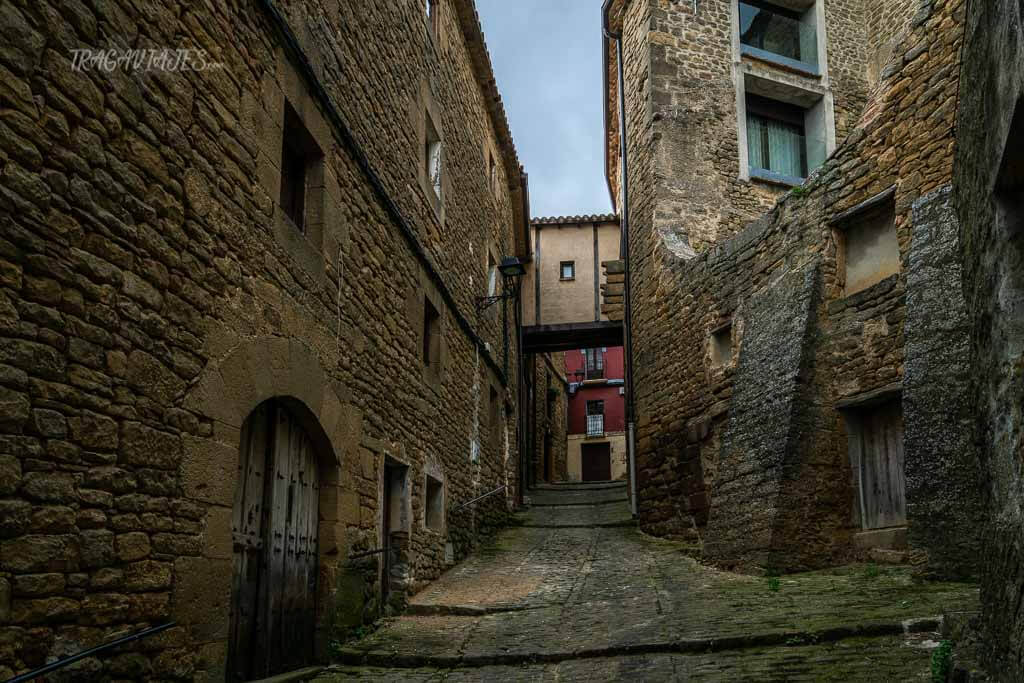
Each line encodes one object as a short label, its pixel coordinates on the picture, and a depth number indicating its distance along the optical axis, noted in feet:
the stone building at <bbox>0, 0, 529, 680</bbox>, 10.73
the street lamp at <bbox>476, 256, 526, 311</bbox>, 40.98
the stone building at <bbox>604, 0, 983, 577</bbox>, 20.77
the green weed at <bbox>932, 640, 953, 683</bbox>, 13.28
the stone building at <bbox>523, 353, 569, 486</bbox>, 65.46
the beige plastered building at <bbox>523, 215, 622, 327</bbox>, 65.87
